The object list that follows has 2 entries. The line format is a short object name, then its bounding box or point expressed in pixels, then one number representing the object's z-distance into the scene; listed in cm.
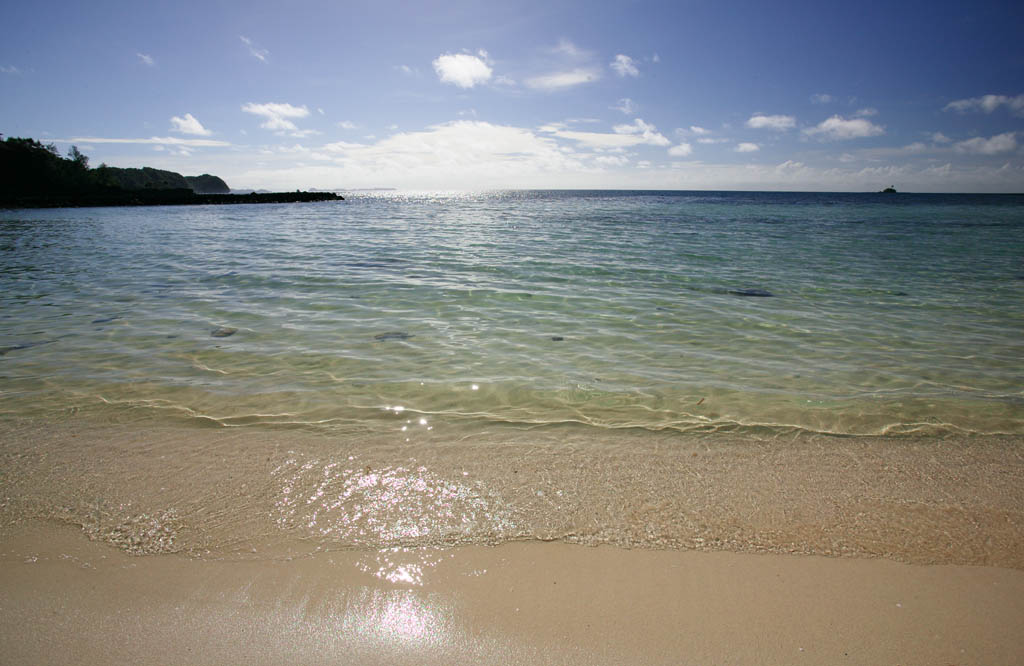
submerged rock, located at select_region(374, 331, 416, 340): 697
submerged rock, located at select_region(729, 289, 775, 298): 1006
